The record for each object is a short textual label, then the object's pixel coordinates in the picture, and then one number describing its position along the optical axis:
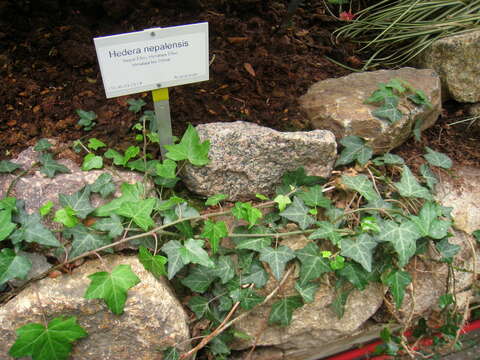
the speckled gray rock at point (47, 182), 0.55
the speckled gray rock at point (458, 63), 0.73
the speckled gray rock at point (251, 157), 0.58
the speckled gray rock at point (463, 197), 0.64
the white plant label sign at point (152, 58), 0.49
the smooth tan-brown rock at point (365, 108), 0.64
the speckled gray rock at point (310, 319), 0.58
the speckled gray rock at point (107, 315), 0.49
